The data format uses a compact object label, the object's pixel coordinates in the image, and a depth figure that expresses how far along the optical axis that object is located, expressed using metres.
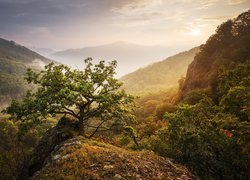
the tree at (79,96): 21.42
